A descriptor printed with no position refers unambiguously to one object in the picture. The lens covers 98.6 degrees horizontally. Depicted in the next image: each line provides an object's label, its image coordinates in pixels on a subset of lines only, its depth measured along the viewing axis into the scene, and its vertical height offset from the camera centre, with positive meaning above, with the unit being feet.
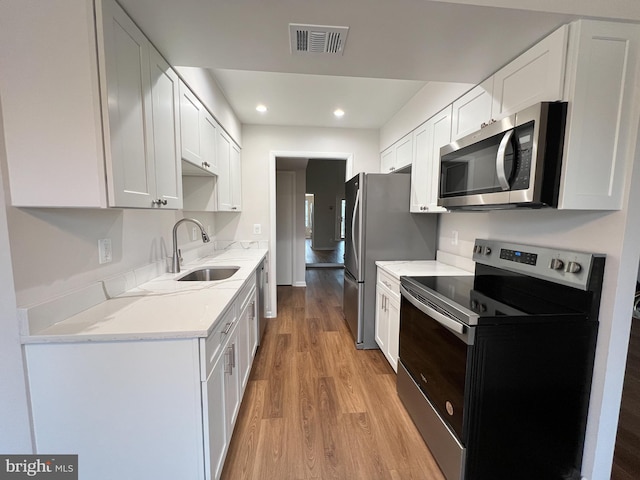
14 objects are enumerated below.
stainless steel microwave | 3.96 +0.93
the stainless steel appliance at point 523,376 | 4.08 -2.41
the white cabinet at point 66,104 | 3.24 +1.31
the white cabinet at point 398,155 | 9.18 +2.28
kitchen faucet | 6.80 -1.08
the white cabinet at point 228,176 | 8.64 +1.32
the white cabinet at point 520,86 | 3.97 +2.27
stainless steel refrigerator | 8.86 -0.53
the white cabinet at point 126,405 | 3.51 -2.53
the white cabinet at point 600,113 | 3.84 +1.52
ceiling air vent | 4.09 +2.77
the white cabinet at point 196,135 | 5.98 +1.91
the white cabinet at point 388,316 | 7.32 -2.88
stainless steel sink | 7.72 -1.71
